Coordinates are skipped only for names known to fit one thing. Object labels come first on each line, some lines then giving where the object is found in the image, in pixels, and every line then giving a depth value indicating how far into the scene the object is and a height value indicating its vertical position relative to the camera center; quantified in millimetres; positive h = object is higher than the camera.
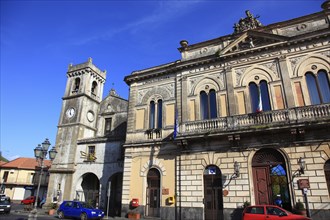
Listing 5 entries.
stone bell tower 25875 +8629
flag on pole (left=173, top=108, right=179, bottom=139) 17609 +4998
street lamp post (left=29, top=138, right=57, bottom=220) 13641 +2380
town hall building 14508 +4625
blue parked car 17250 -1157
